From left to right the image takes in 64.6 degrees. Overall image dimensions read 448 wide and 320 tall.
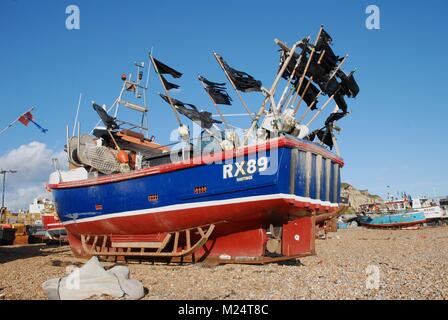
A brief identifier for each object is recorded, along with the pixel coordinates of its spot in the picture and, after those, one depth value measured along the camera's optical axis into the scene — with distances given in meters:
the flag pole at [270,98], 10.36
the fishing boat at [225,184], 9.34
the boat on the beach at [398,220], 33.56
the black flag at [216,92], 11.88
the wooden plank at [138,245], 10.97
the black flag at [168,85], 12.00
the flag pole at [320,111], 11.44
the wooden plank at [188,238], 10.12
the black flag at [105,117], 13.76
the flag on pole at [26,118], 20.35
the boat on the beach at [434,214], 35.50
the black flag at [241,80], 10.90
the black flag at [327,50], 11.47
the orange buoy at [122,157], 12.81
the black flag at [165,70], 12.01
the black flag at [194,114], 11.79
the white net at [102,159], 12.83
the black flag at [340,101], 12.90
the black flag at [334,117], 12.67
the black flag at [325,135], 13.19
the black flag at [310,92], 12.99
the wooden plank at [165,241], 10.62
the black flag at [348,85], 12.40
